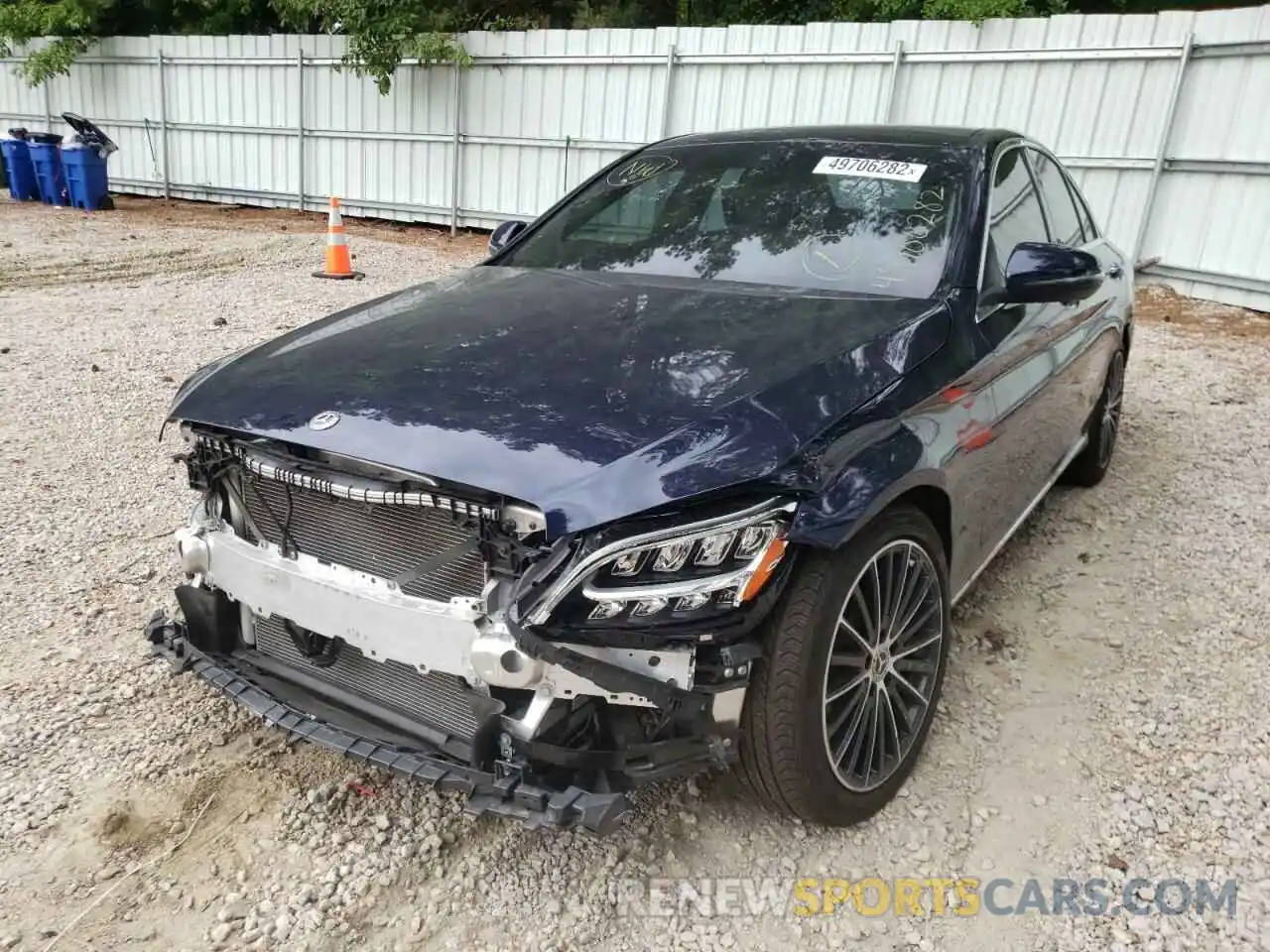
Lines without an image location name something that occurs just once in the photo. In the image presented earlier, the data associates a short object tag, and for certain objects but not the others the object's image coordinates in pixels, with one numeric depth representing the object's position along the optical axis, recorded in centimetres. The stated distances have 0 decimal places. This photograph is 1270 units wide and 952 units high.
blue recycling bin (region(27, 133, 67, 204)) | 1475
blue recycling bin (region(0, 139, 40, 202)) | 1519
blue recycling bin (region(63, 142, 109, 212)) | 1438
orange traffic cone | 971
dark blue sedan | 194
